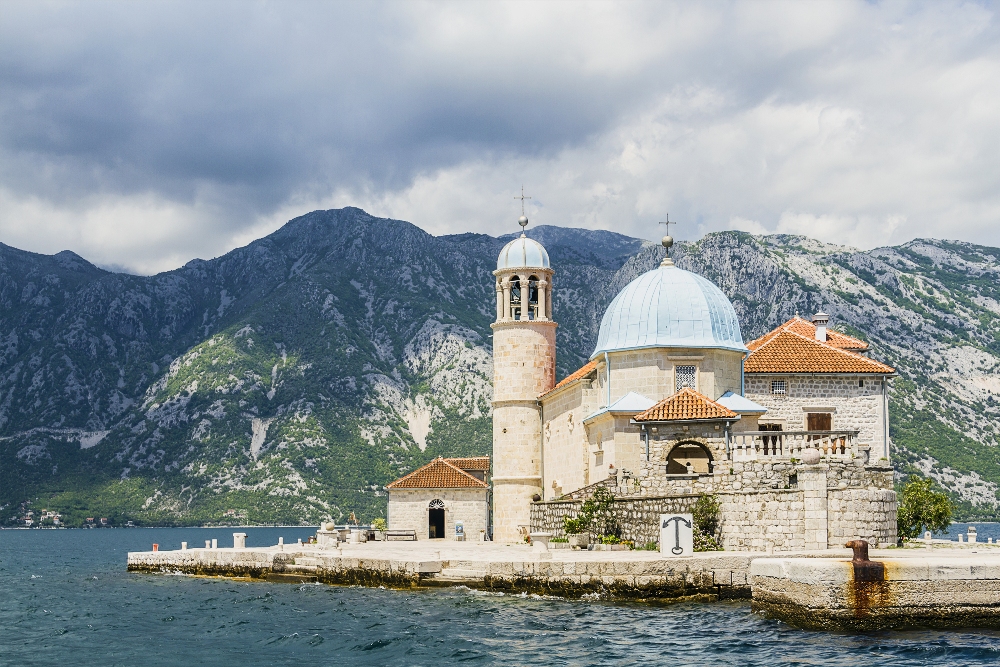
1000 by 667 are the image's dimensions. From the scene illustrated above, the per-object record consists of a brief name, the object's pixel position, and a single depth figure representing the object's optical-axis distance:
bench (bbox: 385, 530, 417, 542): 57.34
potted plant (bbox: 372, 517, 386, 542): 57.12
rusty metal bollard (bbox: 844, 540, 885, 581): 22.59
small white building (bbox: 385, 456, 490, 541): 59.47
